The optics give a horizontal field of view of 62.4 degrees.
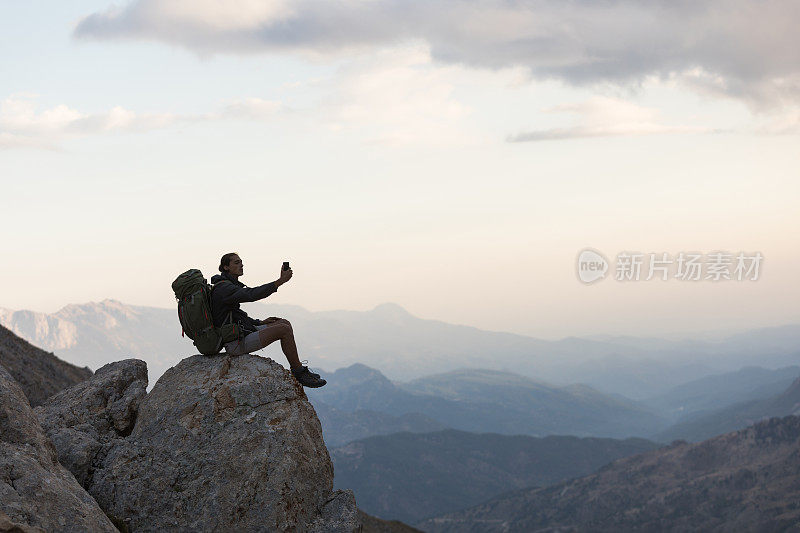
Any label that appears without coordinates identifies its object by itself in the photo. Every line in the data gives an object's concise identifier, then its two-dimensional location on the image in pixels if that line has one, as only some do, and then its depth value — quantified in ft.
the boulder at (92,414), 58.34
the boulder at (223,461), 55.57
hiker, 61.93
